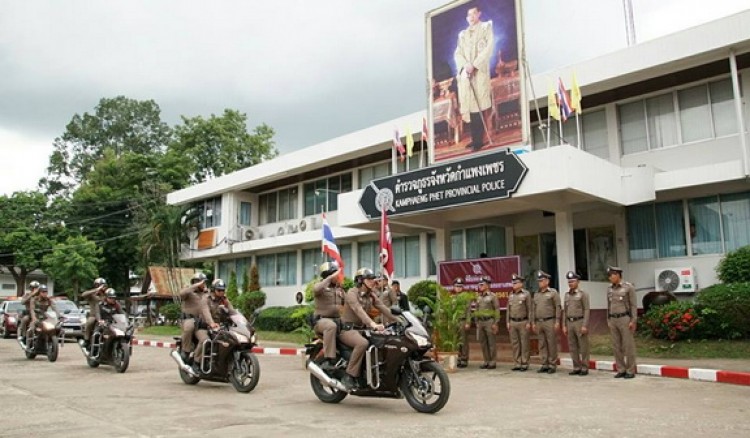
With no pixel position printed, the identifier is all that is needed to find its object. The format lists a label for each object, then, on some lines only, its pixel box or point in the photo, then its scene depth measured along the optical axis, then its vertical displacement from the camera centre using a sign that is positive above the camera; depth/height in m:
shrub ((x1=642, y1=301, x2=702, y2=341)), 13.15 -0.28
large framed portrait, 15.45 +5.77
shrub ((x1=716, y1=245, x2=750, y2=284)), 13.62 +0.85
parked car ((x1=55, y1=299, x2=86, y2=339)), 20.73 -0.19
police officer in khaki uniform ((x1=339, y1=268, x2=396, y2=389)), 7.36 -0.08
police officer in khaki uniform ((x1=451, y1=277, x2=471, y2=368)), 12.70 -0.82
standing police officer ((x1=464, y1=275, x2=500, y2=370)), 12.52 -0.33
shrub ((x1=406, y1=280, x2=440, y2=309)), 18.75 +0.58
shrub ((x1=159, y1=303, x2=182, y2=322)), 30.94 +0.10
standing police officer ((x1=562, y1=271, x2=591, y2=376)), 11.14 -0.28
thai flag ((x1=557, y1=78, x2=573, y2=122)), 15.12 +4.86
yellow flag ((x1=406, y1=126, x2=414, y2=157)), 19.44 +5.11
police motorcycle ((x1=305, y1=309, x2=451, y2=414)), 6.98 -0.65
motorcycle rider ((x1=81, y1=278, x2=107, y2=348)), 11.92 +0.26
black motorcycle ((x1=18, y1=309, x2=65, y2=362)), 13.47 -0.47
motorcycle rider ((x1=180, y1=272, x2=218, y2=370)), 9.59 +0.03
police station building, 14.02 +2.82
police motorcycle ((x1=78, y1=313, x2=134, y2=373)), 11.47 -0.52
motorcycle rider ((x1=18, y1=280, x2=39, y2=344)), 13.70 +0.13
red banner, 15.05 +0.92
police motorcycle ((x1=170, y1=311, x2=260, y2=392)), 8.91 -0.61
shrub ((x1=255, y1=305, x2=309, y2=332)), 23.10 -0.27
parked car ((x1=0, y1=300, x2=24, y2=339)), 23.47 -0.03
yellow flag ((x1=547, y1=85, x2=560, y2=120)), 15.23 +4.80
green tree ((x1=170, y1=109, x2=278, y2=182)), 43.56 +11.43
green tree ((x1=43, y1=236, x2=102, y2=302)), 38.50 +3.23
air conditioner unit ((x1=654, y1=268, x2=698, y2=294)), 14.98 +0.63
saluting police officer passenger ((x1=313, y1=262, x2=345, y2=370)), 7.71 +0.05
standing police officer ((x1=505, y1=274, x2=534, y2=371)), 11.95 -0.22
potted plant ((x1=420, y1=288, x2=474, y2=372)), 12.00 -0.20
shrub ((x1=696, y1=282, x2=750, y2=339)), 12.71 -0.09
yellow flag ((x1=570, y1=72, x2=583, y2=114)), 15.01 +4.91
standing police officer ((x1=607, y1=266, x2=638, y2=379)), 10.55 -0.21
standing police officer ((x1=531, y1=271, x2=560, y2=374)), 11.59 -0.23
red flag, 12.87 +1.19
